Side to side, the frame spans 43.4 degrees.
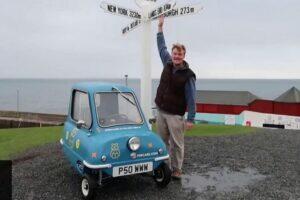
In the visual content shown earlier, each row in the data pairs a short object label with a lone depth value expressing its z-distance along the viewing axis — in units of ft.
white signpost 31.94
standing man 24.14
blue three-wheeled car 21.22
